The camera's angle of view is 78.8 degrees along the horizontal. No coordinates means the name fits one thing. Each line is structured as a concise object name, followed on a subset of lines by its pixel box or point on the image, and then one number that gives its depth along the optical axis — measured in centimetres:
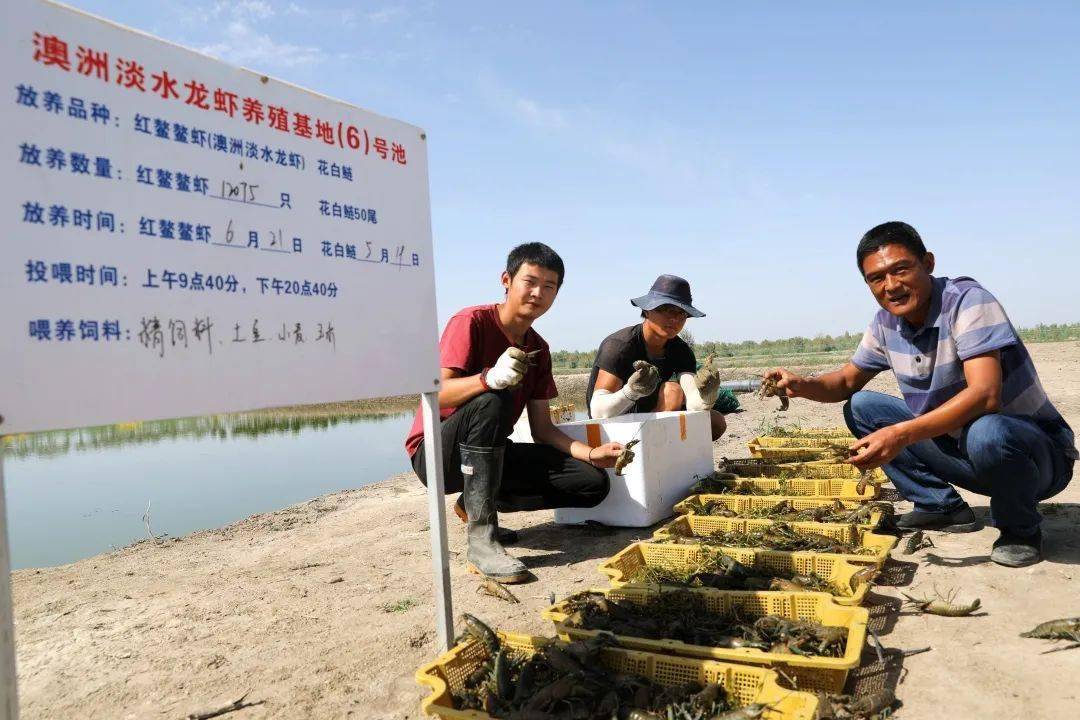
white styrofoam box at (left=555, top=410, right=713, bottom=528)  418
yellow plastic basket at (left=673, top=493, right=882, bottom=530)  410
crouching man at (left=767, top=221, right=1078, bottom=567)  313
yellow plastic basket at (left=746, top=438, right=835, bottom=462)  538
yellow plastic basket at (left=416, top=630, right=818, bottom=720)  179
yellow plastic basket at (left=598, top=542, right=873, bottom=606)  282
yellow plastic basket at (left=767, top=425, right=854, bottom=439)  637
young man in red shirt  350
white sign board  160
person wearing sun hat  481
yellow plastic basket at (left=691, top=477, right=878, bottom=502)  436
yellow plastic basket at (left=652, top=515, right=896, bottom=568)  303
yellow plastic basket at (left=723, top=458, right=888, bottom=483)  478
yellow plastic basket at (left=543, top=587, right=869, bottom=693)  202
